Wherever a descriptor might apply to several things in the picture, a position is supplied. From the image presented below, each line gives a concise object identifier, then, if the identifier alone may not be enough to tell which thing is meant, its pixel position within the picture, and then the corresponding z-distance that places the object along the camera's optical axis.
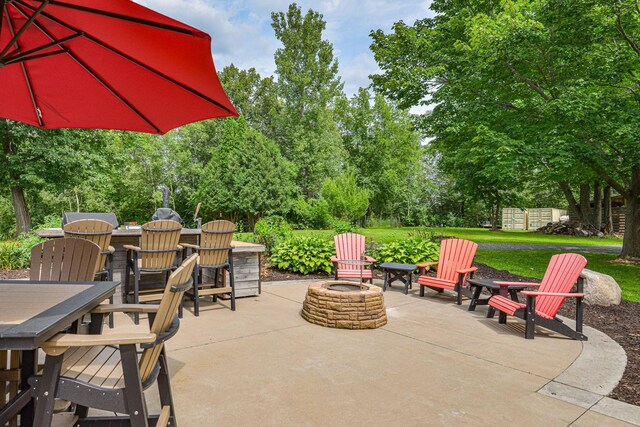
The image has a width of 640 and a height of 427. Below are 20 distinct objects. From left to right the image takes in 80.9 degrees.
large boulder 5.26
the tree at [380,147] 27.19
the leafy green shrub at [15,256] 7.05
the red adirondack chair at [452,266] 5.30
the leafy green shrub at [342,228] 9.48
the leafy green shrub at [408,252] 7.25
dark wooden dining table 1.37
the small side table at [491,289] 4.38
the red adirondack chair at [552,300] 3.87
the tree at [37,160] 12.38
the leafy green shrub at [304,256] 7.23
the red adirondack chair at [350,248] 6.34
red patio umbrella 2.10
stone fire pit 4.11
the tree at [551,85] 7.47
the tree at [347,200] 16.50
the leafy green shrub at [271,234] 8.60
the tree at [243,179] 17.80
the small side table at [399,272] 5.95
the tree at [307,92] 23.92
